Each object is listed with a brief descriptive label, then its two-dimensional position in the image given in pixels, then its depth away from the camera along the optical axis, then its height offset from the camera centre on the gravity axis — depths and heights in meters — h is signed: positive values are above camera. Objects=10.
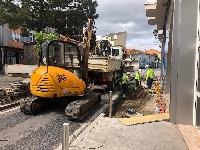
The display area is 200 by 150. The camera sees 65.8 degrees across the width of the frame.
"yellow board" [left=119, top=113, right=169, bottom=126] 4.73 -1.56
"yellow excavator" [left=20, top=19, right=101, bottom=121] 4.98 -0.35
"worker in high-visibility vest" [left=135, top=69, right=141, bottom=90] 10.84 -0.65
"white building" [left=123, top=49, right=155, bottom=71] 39.94 +3.48
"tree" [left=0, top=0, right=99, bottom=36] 15.73 +5.83
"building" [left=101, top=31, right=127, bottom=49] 48.21 +10.26
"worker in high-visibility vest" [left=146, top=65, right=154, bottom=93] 10.66 -0.50
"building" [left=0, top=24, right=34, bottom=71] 21.06 +3.36
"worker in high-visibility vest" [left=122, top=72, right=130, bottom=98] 9.28 -0.91
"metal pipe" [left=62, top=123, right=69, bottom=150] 2.84 -1.27
